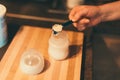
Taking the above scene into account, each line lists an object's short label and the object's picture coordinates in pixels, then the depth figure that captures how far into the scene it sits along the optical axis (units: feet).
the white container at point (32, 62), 2.84
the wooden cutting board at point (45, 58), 2.89
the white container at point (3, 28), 3.06
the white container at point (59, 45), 3.00
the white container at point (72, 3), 4.22
